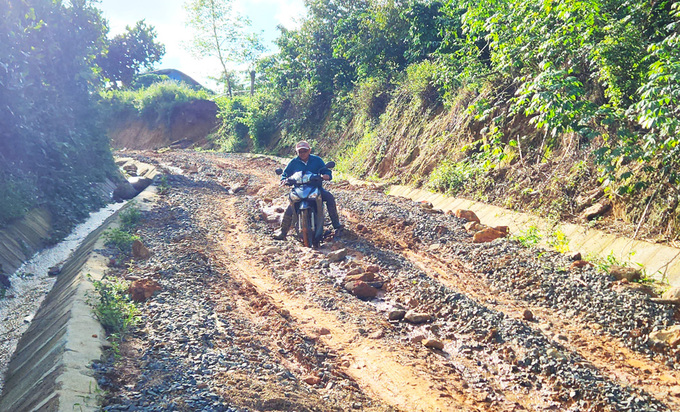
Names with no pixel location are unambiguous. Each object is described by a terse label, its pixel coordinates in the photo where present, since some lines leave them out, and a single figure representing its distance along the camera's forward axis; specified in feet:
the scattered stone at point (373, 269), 23.10
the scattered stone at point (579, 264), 20.59
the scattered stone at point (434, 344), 16.07
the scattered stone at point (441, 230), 27.78
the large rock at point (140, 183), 52.80
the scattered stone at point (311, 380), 13.64
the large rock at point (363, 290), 20.80
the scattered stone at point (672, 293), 16.44
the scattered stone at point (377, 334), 16.68
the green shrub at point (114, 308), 16.28
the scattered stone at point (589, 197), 25.68
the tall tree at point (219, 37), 130.82
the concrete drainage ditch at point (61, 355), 11.36
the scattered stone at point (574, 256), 21.38
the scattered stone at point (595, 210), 24.57
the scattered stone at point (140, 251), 25.77
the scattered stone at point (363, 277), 21.88
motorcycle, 27.91
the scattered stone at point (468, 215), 30.48
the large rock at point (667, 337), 15.01
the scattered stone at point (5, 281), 24.96
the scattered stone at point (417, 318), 18.03
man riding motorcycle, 28.99
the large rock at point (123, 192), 48.24
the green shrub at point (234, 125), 98.84
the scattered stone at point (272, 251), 27.27
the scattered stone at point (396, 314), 18.31
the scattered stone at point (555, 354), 14.51
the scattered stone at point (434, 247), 26.17
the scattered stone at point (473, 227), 28.02
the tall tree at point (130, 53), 117.70
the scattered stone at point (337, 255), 25.21
